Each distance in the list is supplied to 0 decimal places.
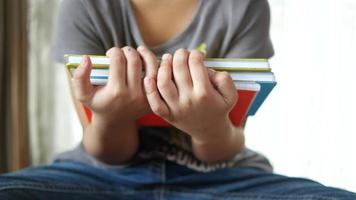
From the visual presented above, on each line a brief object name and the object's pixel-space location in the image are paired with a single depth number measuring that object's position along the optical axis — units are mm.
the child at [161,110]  559
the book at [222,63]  543
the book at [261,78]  548
